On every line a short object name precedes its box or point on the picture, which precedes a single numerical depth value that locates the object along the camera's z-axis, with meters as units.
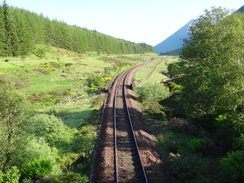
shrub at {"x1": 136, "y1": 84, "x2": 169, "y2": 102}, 27.95
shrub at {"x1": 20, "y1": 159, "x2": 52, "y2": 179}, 10.96
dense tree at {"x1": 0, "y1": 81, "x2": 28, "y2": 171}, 11.67
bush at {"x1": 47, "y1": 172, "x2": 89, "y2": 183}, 10.64
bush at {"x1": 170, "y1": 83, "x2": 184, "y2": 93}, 30.89
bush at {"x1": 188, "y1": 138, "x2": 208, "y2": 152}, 13.41
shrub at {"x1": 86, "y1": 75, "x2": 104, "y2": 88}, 44.82
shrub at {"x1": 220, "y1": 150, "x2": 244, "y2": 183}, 8.77
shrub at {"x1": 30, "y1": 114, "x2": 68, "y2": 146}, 16.83
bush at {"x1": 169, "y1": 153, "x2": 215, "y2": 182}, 10.65
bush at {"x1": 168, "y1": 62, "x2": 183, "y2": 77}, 21.64
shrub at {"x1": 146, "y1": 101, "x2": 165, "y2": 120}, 22.06
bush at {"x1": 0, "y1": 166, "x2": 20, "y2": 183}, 9.22
